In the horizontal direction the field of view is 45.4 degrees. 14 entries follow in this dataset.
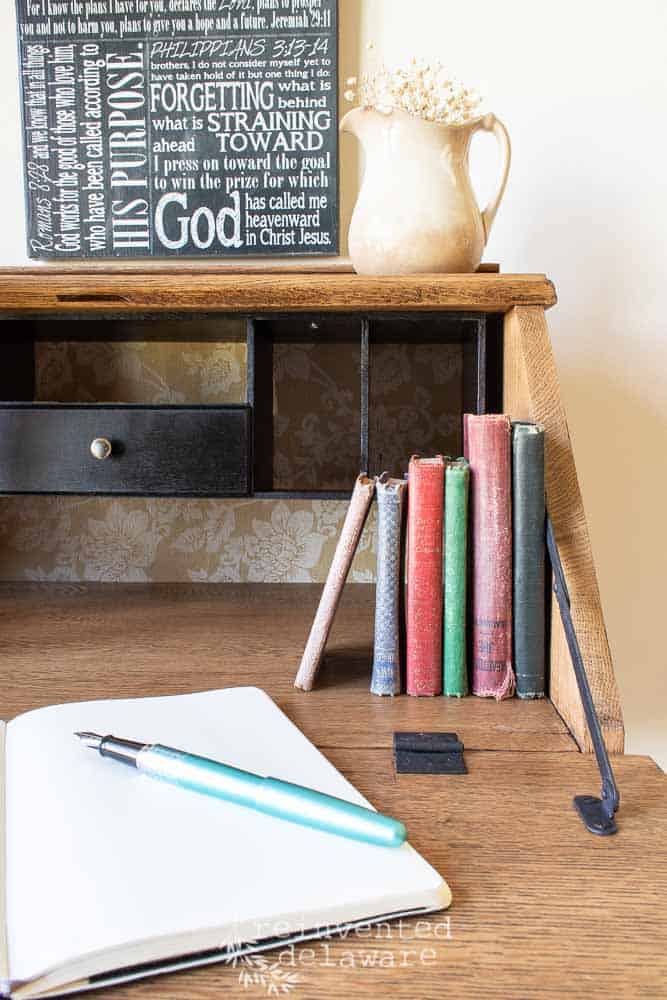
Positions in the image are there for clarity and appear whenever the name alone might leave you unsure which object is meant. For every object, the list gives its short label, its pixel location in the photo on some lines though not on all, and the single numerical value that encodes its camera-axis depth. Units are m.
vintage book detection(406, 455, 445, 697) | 0.76
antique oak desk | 0.39
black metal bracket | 0.51
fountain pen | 0.45
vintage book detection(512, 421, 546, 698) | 0.75
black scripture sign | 1.19
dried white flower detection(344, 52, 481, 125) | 0.89
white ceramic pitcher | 0.89
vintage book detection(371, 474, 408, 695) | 0.76
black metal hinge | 0.59
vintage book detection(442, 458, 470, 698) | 0.76
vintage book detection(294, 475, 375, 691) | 0.77
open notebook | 0.37
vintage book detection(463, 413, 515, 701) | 0.75
